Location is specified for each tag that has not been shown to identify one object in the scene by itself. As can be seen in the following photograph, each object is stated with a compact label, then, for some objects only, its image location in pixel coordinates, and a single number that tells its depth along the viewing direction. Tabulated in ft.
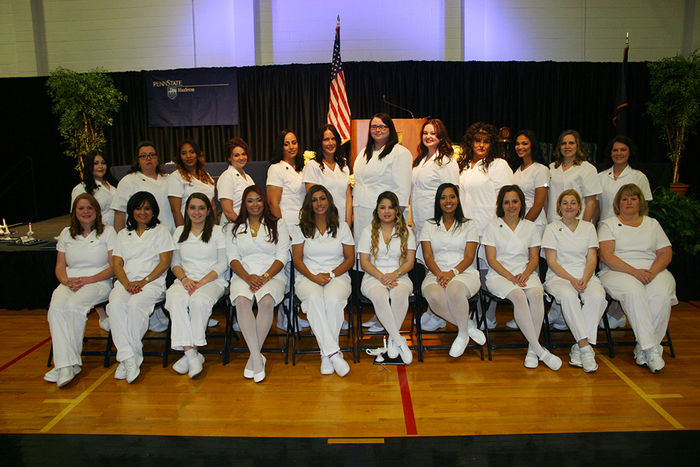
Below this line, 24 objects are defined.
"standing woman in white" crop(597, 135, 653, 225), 14.83
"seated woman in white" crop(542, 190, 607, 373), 12.00
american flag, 22.81
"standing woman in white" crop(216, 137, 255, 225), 14.88
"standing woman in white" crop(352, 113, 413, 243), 13.76
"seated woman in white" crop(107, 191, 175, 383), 12.03
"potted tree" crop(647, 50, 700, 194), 26.00
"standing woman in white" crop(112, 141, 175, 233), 14.65
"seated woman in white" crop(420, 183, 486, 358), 12.43
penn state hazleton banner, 28.76
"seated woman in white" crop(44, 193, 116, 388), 11.93
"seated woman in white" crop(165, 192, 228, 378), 11.99
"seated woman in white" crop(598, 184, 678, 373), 12.03
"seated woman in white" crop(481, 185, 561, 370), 12.42
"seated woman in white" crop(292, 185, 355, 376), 12.23
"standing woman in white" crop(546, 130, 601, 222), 14.40
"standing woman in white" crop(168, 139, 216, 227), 14.74
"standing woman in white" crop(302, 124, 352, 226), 14.33
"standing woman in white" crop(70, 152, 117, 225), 15.37
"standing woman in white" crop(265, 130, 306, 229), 14.96
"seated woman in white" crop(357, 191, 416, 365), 12.34
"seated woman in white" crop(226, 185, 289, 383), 12.04
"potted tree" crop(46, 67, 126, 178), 27.35
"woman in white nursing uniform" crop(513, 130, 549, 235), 14.34
